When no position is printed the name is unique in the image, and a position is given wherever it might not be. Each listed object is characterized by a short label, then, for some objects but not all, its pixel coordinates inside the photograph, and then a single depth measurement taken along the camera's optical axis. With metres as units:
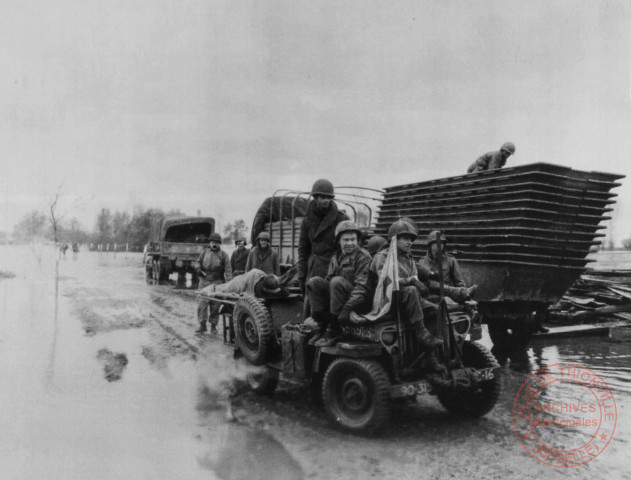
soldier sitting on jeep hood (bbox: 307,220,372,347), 4.82
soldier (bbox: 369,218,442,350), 4.64
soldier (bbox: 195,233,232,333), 9.96
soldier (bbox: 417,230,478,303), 5.49
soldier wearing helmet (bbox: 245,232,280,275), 9.07
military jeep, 4.56
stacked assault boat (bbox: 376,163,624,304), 6.99
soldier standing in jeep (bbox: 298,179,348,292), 5.77
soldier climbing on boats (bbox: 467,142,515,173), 8.16
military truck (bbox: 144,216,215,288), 20.28
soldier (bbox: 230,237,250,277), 11.64
